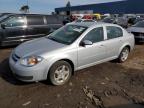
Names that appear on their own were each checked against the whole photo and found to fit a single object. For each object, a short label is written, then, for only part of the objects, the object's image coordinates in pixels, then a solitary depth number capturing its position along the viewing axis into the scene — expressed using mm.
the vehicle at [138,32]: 6085
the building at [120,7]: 36071
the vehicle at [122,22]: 13304
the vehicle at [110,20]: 12485
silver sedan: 2607
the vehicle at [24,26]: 4869
